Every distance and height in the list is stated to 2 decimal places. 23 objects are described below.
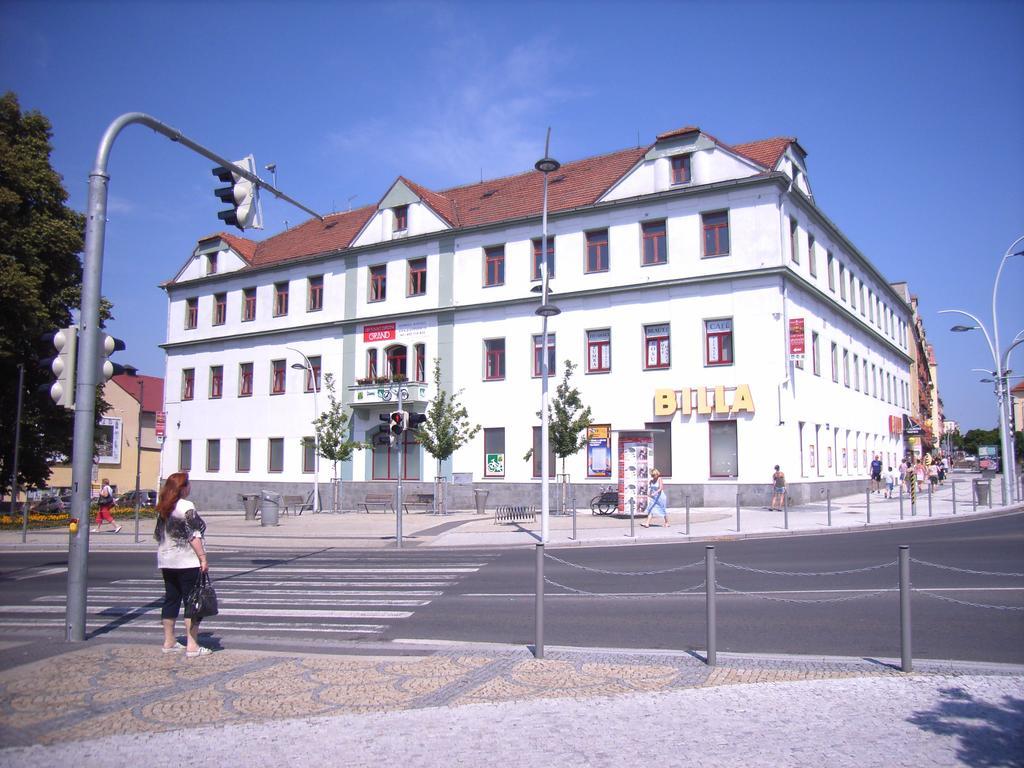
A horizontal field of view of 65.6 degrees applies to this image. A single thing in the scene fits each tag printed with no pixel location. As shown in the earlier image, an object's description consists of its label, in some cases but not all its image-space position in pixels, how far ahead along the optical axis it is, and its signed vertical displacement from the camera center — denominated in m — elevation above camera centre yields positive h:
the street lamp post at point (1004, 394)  35.28 +2.98
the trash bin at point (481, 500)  32.69 -1.68
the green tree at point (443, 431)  33.38 +1.23
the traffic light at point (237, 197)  11.00 +3.67
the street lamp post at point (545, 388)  19.90 +1.87
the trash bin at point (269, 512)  28.58 -1.87
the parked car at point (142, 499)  48.50 -2.47
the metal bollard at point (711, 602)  7.15 -1.29
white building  31.66 +6.28
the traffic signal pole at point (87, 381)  8.64 +0.90
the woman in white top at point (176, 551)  7.98 -0.92
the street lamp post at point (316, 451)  36.75 +0.41
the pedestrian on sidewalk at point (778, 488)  29.00 -1.09
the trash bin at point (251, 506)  32.34 -1.88
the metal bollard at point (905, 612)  6.82 -1.34
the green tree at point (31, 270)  28.81 +7.22
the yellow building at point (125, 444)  62.47 +1.36
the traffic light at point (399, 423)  19.92 +0.91
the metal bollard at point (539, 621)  7.53 -1.54
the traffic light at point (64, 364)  8.93 +1.08
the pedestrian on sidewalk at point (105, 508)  27.09 -1.63
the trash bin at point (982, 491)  29.86 -1.25
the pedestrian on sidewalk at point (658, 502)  25.28 -1.38
